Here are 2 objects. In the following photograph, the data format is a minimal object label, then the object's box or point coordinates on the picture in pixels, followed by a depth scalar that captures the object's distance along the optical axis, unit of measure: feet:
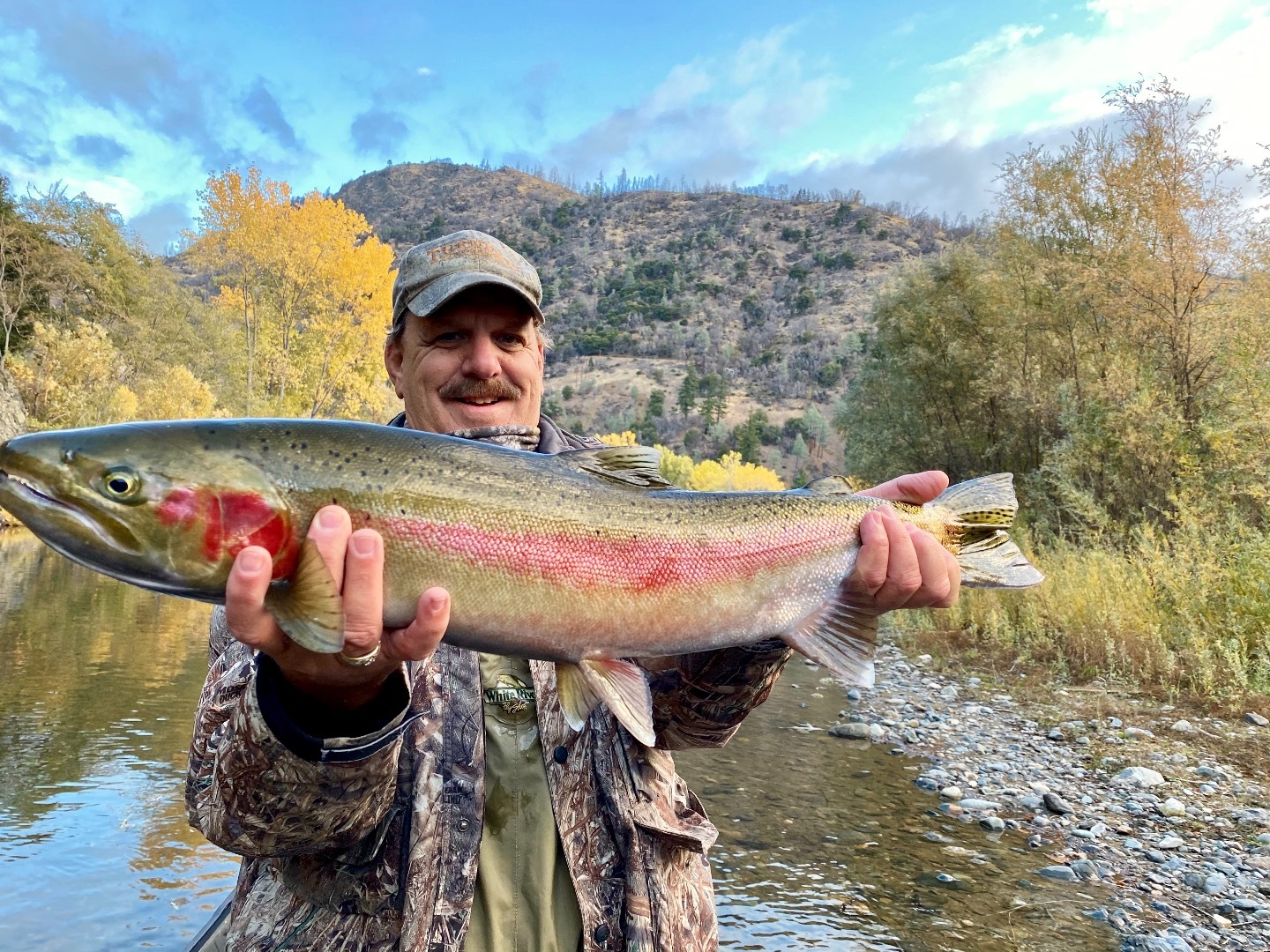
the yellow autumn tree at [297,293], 95.71
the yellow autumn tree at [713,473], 184.24
